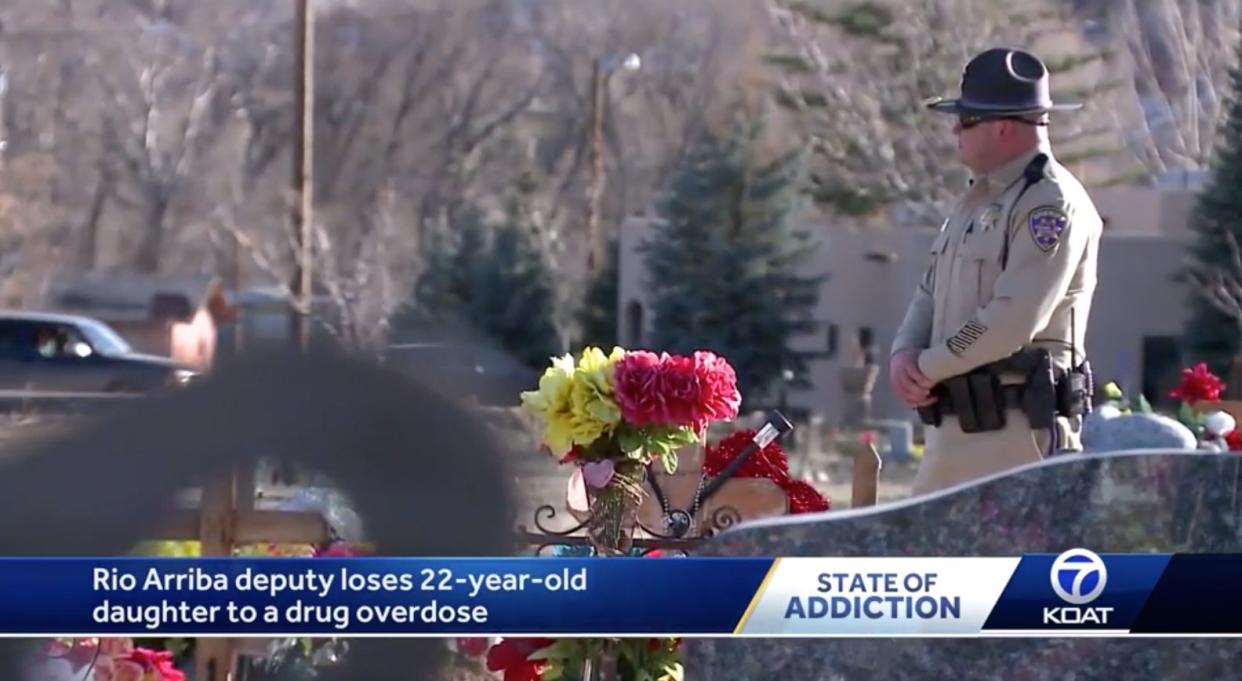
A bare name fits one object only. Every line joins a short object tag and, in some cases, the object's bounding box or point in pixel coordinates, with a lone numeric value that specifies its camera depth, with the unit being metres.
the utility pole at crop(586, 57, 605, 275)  65.81
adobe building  63.44
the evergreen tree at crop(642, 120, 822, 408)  63.44
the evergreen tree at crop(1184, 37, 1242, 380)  53.37
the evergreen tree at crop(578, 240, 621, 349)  70.87
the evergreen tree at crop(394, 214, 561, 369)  66.00
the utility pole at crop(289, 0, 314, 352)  45.16
